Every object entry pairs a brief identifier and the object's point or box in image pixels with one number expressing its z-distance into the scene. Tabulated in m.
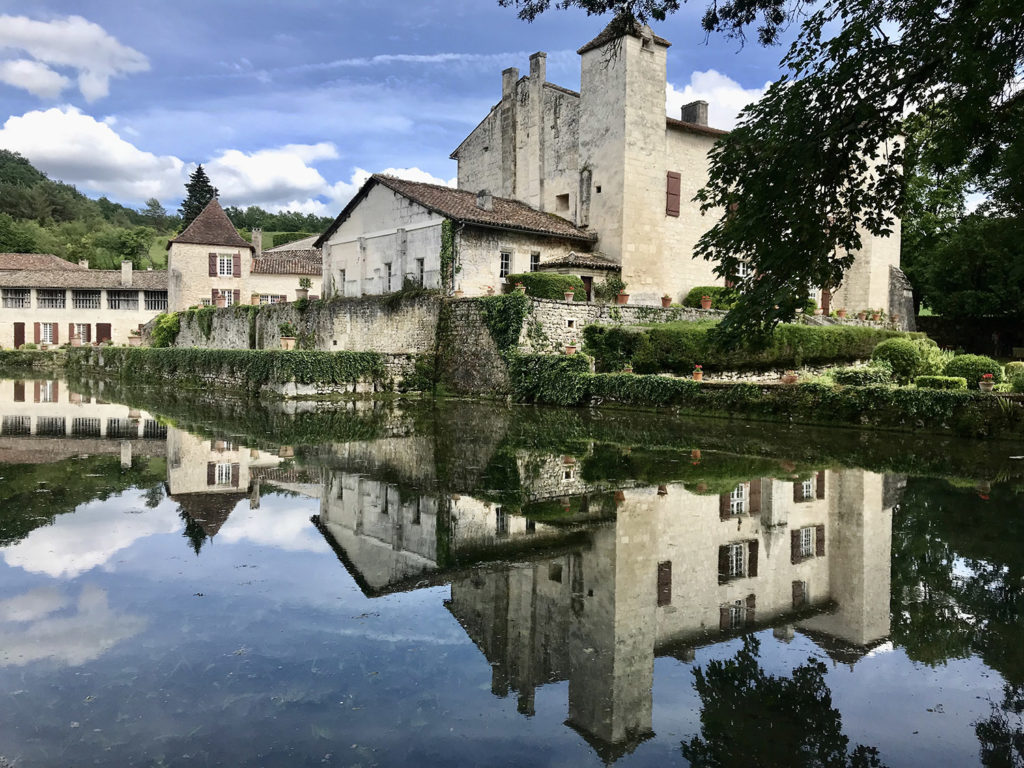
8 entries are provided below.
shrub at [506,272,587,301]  24.94
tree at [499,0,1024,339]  8.16
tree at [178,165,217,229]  69.75
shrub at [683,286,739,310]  29.11
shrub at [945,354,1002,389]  20.62
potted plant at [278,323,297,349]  27.11
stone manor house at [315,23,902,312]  27.16
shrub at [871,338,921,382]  21.55
